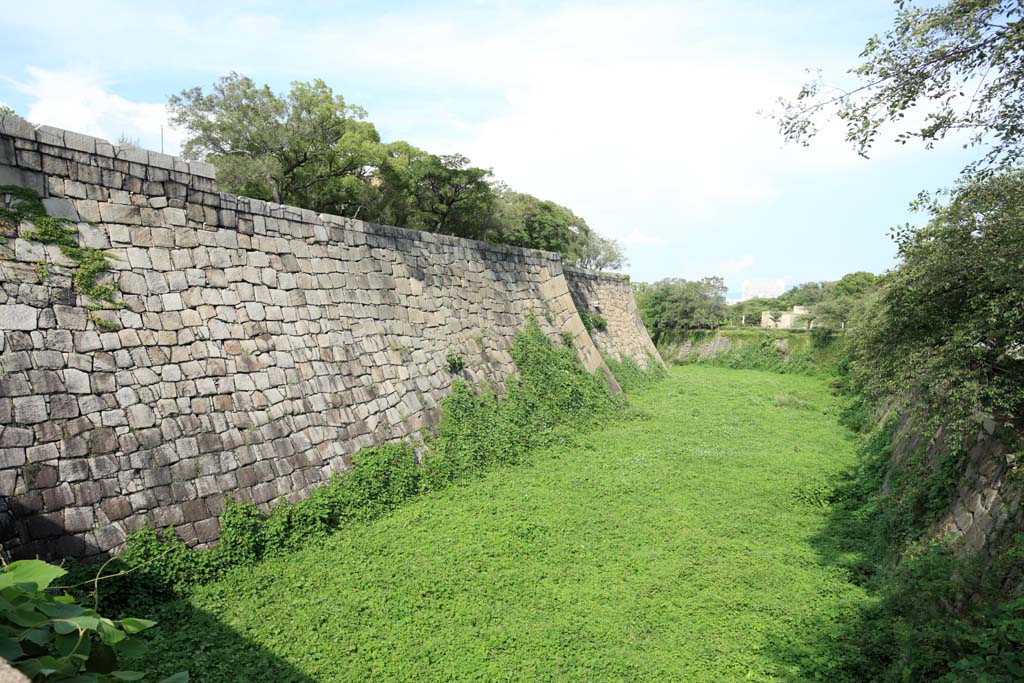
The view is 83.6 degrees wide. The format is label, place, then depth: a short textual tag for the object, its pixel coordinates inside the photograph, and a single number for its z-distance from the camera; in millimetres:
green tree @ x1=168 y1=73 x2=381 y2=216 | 15023
